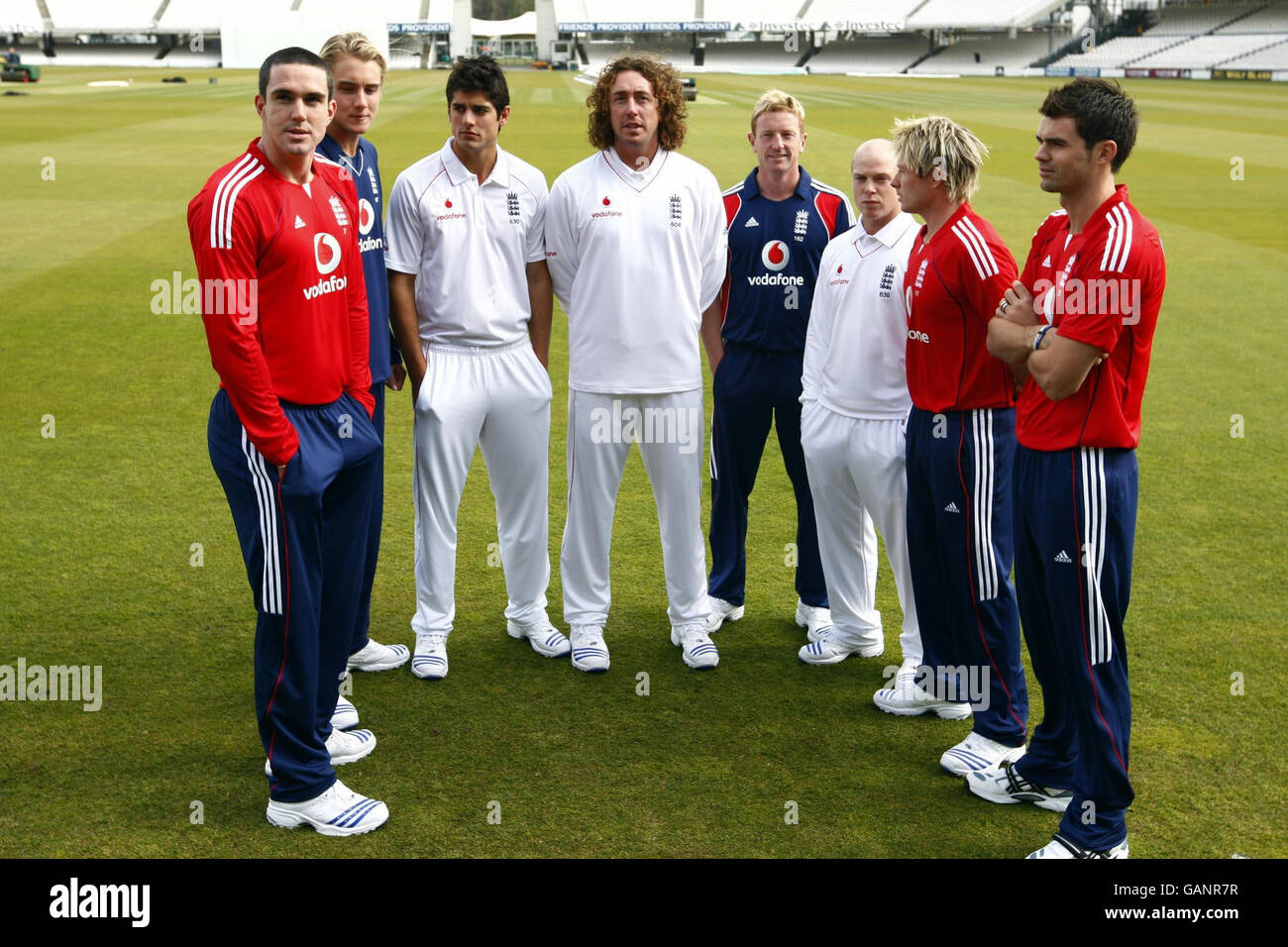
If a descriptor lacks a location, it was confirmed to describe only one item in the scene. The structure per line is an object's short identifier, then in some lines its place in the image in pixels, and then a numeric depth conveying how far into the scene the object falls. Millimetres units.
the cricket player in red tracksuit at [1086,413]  3645
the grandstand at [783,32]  78438
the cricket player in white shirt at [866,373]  5047
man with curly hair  5285
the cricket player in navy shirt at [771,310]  5707
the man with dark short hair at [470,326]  5242
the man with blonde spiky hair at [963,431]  4434
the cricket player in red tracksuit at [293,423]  3906
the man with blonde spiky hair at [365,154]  5039
